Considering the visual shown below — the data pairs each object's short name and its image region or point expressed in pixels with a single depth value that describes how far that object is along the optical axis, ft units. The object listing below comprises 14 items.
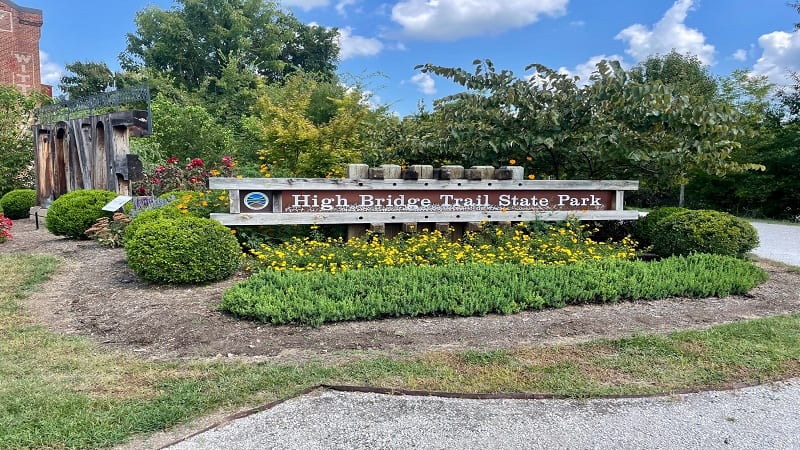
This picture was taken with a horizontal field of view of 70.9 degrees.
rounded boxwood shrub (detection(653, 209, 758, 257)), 21.58
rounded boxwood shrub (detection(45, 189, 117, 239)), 27.73
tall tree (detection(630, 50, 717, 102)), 66.64
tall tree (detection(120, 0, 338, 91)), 100.22
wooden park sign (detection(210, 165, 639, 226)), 20.20
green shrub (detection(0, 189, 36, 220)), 41.81
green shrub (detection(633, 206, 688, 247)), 24.36
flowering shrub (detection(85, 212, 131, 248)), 24.98
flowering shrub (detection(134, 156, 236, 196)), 31.65
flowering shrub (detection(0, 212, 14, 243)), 27.99
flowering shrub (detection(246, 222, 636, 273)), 18.54
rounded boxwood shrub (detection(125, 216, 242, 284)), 16.71
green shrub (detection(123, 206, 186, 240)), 21.21
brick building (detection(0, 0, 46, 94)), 89.04
